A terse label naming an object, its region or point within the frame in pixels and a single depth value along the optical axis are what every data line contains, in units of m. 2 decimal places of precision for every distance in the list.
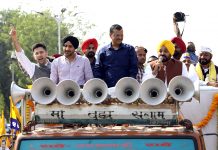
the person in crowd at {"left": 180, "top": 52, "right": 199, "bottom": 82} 10.33
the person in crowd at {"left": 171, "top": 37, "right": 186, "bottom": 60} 12.83
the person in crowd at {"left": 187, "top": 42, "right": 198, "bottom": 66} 16.09
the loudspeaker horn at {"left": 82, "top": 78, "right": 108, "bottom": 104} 9.45
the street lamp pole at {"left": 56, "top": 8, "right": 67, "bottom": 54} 52.43
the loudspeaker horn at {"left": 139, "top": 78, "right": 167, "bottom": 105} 9.30
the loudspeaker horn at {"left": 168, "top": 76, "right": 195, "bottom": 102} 9.37
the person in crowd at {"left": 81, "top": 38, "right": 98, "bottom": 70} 13.08
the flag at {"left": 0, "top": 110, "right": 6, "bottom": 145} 17.29
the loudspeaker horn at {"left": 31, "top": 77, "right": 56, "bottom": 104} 9.50
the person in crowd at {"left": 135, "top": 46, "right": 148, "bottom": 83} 12.73
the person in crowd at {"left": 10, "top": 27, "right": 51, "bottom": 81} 12.35
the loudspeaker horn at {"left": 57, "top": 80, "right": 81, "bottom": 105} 9.44
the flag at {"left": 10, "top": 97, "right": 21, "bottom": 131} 13.35
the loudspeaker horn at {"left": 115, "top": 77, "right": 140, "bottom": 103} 9.36
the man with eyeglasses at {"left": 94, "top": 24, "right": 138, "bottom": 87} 10.89
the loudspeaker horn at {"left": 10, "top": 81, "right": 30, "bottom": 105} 9.74
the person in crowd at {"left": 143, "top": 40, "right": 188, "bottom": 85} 11.01
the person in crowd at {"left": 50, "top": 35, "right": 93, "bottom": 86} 11.18
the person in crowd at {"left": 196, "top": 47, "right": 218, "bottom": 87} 13.07
